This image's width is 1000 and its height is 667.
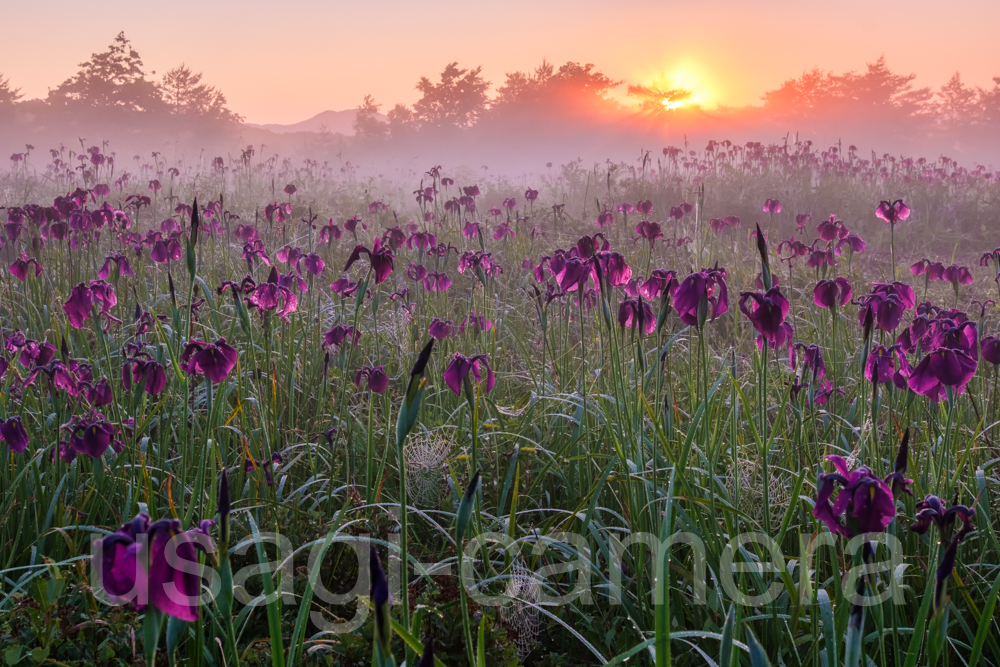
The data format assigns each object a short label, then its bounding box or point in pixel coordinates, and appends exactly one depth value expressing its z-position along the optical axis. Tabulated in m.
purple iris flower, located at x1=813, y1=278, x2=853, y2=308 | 2.11
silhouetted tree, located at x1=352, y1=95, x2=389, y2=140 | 33.78
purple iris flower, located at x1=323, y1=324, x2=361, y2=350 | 2.97
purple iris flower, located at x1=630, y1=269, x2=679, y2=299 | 2.22
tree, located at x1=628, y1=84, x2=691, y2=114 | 21.31
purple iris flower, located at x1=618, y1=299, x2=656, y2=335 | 2.15
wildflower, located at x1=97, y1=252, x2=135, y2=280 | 2.70
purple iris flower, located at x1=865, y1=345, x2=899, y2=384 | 2.00
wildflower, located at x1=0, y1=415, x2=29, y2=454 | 1.98
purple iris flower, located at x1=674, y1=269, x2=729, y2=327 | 1.66
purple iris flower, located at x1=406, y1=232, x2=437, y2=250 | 4.37
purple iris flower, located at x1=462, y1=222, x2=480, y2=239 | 5.65
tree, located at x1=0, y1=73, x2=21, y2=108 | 32.97
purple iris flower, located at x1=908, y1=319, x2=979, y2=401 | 1.54
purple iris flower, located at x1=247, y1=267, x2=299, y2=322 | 2.36
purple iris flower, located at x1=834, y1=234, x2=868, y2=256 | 3.52
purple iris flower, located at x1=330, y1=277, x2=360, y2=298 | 2.88
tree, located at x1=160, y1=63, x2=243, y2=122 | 34.97
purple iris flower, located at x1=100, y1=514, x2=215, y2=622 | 0.74
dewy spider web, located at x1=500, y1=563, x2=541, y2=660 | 1.69
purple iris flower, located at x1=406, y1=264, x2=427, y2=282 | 4.00
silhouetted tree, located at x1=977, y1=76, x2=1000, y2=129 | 35.94
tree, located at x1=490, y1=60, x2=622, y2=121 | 36.59
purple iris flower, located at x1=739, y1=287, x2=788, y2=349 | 1.53
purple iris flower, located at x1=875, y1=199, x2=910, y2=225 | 3.34
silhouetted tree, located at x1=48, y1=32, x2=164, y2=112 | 33.75
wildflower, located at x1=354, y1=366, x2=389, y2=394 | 2.50
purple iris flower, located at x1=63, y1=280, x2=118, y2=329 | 2.34
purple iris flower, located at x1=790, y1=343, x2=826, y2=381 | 2.22
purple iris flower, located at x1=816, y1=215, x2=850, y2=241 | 3.91
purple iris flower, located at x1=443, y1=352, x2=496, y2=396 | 1.94
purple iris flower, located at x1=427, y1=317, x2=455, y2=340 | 3.16
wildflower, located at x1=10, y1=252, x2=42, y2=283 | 3.35
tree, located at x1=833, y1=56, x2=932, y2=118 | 34.91
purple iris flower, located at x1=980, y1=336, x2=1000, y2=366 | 2.20
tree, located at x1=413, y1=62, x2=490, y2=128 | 35.91
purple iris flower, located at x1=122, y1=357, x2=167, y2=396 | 2.05
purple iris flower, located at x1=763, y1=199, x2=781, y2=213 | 5.61
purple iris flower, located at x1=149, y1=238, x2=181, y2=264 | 3.25
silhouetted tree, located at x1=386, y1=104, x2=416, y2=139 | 35.38
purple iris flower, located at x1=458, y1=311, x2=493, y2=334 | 3.56
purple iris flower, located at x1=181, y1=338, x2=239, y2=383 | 1.71
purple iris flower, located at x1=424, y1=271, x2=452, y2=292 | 4.01
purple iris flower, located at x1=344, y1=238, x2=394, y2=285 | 2.09
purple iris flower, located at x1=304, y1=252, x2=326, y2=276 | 3.22
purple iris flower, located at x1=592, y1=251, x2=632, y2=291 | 2.09
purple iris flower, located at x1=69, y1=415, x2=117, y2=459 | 1.87
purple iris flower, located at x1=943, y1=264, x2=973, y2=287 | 3.30
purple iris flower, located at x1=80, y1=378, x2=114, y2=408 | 2.31
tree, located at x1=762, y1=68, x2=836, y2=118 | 35.38
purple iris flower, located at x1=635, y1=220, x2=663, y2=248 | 3.25
